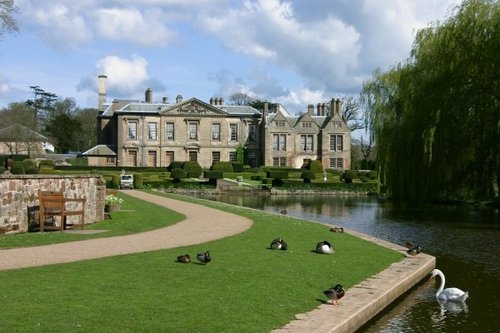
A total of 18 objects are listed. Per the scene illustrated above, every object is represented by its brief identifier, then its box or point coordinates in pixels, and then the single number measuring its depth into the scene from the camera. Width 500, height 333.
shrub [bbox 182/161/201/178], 63.00
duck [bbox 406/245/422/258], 14.11
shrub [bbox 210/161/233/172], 69.81
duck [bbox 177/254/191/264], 11.04
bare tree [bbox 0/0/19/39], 27.03
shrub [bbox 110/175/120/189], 43.44
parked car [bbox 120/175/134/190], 45.88
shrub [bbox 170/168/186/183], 54.88
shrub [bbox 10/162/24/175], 44.59
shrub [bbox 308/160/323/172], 73.50
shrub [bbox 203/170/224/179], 59.44
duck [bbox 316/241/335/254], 13.31
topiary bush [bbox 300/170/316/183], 58.58
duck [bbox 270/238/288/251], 13.34
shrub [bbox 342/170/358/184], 59.28
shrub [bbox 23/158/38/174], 51.47
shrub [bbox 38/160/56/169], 59.58
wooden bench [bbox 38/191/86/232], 15.40
